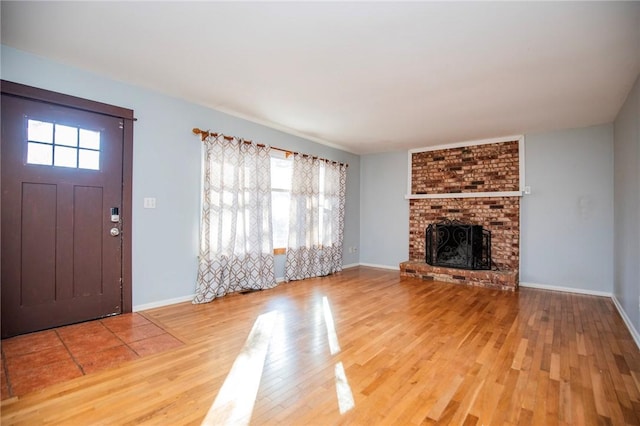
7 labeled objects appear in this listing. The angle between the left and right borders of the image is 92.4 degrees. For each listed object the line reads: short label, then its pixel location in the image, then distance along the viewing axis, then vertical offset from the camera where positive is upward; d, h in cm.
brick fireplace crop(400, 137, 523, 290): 509 +30
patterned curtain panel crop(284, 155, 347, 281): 516 -7
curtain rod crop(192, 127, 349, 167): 388 +103
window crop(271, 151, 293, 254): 499 +28
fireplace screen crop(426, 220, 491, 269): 526 -53
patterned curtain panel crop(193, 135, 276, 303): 392 -10
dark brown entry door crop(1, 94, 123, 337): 268 -3
